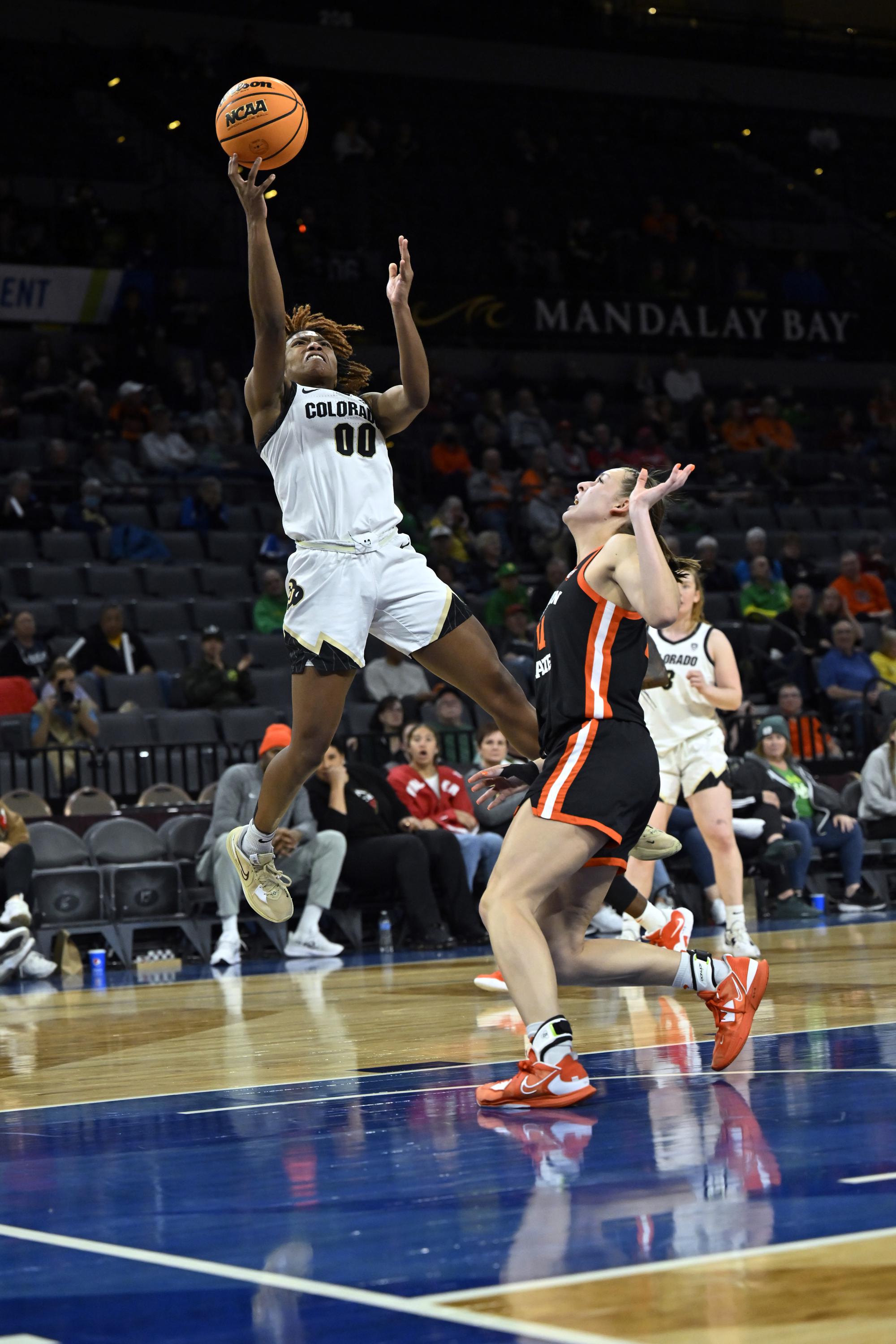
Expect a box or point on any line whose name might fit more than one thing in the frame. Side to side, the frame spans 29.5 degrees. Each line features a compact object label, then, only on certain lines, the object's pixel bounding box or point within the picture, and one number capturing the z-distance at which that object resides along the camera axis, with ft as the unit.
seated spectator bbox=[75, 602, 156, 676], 43.80
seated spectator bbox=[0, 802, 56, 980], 31.99
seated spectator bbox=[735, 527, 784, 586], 53.88
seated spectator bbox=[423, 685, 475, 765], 42.19
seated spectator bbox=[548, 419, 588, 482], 59.62
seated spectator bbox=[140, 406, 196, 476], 53.83
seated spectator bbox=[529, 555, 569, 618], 48.01
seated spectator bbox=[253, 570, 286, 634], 47.32
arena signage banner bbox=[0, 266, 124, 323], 58.75
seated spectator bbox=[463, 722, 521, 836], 36.70
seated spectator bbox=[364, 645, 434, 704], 44.57
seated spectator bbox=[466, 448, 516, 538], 55.57
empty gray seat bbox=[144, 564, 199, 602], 48.80
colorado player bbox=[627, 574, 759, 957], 27.55
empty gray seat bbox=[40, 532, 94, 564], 48.91
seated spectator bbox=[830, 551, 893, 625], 53.84
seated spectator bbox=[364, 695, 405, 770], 40.37
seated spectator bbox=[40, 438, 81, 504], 51.42
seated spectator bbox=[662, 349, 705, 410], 68.95
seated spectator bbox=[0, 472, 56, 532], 49.08
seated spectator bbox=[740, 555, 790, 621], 52.54
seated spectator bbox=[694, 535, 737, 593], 53.42
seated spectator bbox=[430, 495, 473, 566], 52.75
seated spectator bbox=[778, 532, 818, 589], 55.01
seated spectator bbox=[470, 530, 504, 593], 51.96
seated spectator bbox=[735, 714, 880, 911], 38.40
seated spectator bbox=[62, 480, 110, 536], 50.01
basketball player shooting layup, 18.38
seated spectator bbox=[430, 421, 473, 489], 58.03
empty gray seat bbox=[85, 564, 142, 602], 47.91
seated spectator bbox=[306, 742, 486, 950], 35.06
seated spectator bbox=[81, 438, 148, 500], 51.93
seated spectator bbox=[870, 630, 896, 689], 49.42
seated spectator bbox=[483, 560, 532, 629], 48.55
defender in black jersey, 14.84
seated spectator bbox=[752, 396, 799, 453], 66.90
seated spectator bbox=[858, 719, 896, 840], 40.75
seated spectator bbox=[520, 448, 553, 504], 56.85
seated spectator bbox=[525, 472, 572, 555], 54.29
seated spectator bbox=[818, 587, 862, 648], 51.49
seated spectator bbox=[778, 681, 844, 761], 44.01
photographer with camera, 39.29
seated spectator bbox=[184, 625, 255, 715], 42.86
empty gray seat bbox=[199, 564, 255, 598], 49.70
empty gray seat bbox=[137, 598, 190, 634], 47.32
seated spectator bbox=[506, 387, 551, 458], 60.90
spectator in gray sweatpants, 33.91
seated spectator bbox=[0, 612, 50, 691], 42.16
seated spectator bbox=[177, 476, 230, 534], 51.88
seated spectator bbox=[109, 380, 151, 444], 55.21
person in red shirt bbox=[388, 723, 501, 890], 36.52
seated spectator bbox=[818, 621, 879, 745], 47.83
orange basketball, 18.40
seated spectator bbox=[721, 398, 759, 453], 66.39
